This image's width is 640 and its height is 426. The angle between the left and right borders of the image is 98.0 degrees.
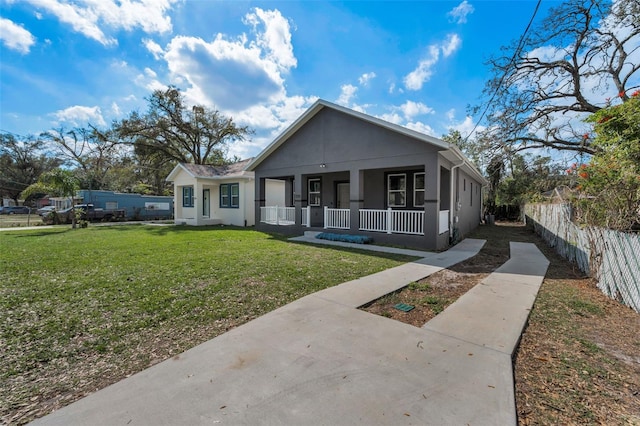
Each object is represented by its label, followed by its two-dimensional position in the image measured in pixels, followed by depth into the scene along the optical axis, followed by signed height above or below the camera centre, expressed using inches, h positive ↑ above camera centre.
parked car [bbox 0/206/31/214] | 1427.2 -39.5
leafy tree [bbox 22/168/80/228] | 600.7 +40.5
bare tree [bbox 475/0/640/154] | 492.1 +259.5
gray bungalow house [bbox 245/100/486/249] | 366.9 +39.3
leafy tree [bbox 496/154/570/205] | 780.7 +74.0
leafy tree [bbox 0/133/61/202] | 1552.7 +234.0
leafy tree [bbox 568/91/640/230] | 173.0 +21.5
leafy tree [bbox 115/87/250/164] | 950.4 +264.6
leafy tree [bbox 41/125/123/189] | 1341.9 +223.1
